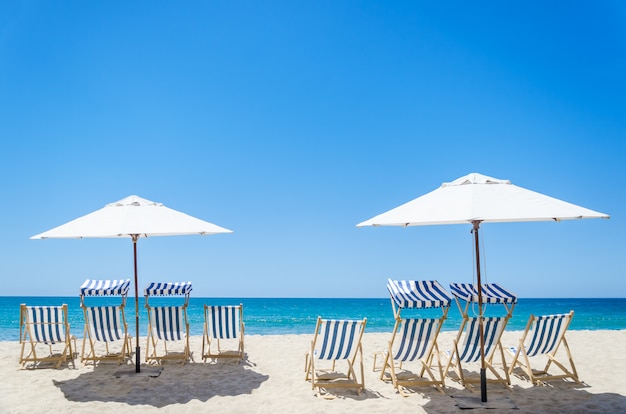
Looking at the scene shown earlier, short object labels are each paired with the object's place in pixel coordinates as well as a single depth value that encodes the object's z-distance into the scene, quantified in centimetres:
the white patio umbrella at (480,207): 396
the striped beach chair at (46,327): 614
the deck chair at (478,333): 503
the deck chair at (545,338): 515
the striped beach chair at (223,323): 647
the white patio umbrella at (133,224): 514
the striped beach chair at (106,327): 623
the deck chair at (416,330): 497
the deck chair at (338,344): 497
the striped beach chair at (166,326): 629
